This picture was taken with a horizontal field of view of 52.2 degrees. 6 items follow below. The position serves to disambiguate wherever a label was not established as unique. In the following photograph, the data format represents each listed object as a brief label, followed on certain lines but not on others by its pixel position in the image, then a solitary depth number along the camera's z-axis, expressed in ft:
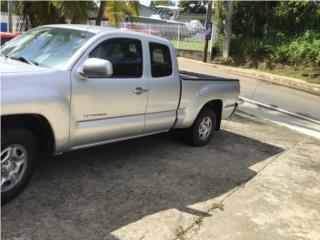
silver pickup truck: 9.86
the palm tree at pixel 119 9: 35.30
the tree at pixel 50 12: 28.71
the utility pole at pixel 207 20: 57.33
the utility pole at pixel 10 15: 33.88
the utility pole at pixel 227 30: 56.50
